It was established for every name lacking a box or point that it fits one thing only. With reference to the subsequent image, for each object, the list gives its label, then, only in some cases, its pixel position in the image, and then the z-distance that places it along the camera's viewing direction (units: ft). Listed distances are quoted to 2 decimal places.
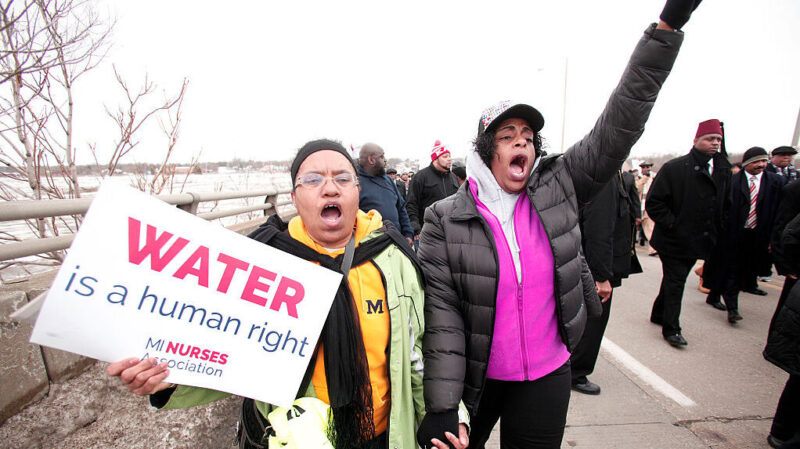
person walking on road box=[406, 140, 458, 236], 17.48
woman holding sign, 4.26
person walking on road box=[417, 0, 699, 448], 5.15
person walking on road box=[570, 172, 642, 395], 9.07
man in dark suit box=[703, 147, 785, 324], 14.94
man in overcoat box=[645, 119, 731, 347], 11.85
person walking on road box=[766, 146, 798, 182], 17.06
